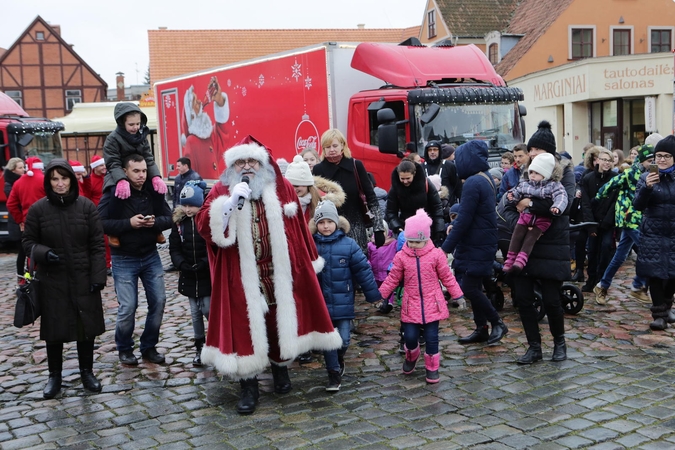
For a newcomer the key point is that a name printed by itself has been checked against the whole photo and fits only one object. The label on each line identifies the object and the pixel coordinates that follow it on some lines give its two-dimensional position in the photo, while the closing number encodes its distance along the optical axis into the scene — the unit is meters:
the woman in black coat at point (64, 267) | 5.83
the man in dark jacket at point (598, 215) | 8.92
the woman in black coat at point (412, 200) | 7.74
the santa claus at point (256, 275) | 5.30
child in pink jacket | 5.88
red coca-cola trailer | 10.94
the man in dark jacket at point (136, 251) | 6.41
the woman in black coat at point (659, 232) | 7.05
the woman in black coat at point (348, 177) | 7.40
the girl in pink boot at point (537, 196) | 6.11
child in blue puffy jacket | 5.96
